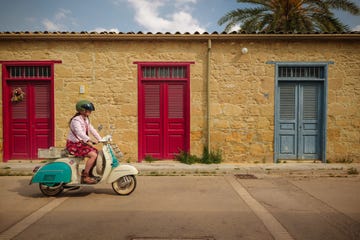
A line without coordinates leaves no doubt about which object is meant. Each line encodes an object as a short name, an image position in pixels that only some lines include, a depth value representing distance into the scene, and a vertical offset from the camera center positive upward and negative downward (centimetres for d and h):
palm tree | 1248 +445
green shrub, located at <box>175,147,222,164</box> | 916 -134
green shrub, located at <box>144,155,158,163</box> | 930 -140
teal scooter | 544 -111
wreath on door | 925 +64
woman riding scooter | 555 -57
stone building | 927 +71
